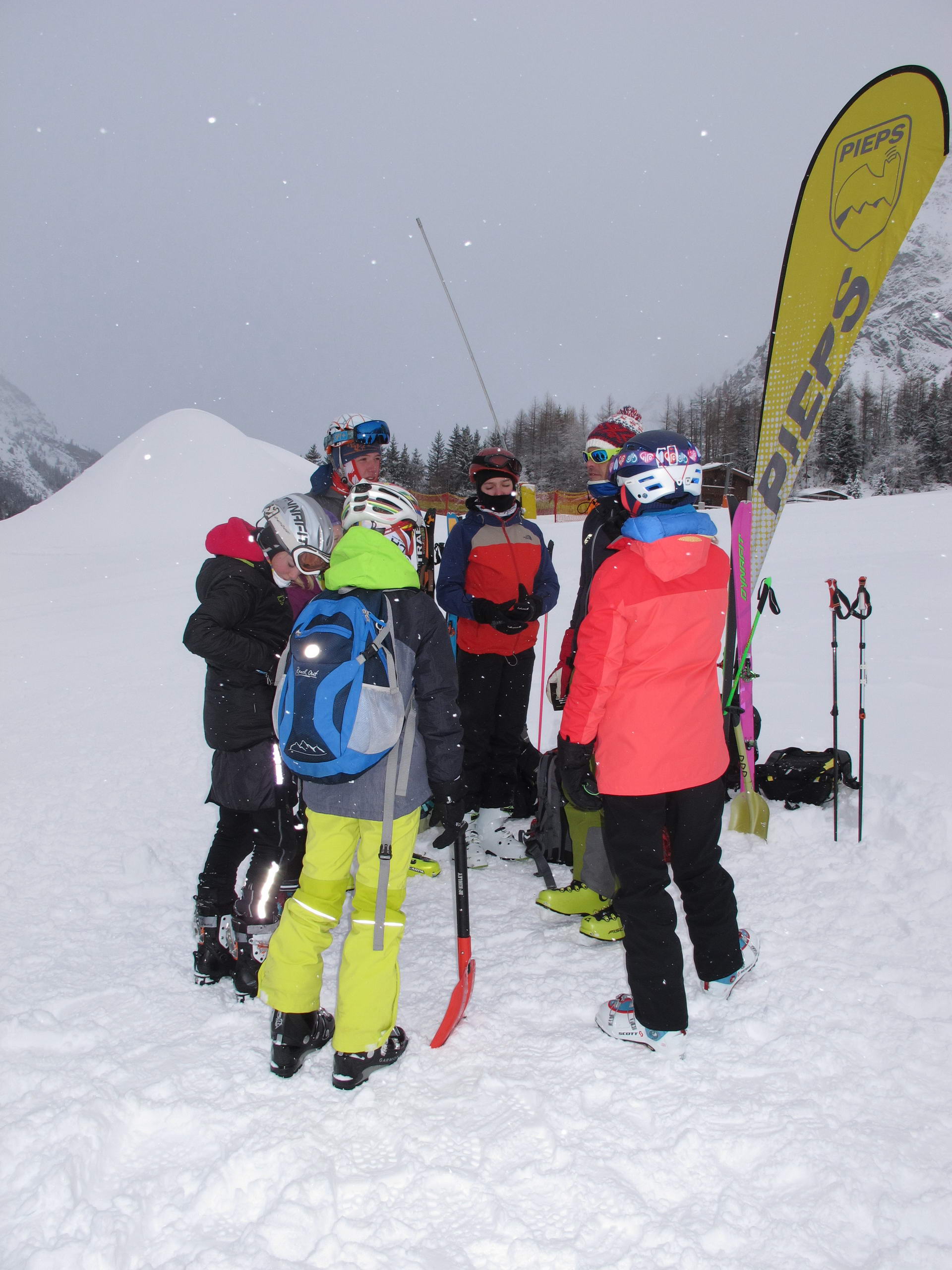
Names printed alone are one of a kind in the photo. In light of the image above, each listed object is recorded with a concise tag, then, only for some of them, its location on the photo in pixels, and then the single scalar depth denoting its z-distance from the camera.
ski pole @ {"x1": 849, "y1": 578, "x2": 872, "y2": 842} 3.79
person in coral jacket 2.46
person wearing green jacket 2.42
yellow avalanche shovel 3.99
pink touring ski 4.10
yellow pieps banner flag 3.55
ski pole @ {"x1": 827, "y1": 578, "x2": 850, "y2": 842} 3.83
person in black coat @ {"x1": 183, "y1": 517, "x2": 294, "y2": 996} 2.76
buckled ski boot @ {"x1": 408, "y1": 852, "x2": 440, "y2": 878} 3.94
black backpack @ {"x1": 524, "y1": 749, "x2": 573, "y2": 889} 3.80
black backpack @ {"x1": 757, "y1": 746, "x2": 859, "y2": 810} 4.19
